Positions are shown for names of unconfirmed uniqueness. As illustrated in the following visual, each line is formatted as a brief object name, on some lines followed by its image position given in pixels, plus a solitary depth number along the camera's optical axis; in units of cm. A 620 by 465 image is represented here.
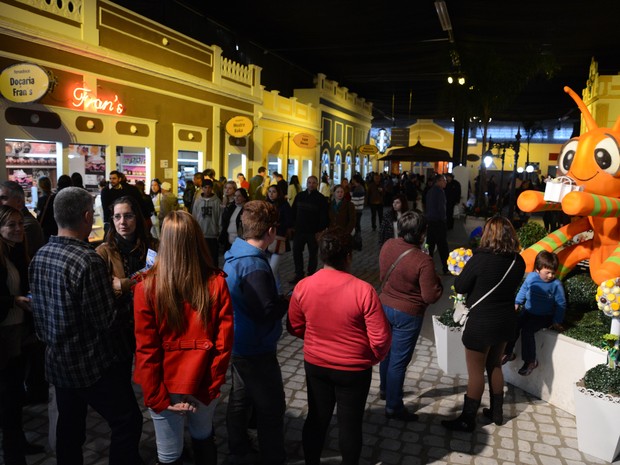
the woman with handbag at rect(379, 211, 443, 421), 372
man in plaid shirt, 252
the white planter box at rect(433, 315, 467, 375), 493
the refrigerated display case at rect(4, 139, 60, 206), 850
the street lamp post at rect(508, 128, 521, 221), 1328
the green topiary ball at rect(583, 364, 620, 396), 358
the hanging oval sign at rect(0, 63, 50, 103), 766
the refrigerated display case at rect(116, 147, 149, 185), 1109
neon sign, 949
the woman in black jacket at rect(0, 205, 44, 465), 303
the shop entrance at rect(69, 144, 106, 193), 964
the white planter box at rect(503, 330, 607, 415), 416
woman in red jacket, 242
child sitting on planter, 443
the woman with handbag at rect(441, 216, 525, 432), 355
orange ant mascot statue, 462
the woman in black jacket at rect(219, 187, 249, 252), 730
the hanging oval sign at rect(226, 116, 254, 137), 1405
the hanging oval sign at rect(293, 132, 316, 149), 1889
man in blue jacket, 286
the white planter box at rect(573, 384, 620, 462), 355
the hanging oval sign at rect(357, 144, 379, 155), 2608
